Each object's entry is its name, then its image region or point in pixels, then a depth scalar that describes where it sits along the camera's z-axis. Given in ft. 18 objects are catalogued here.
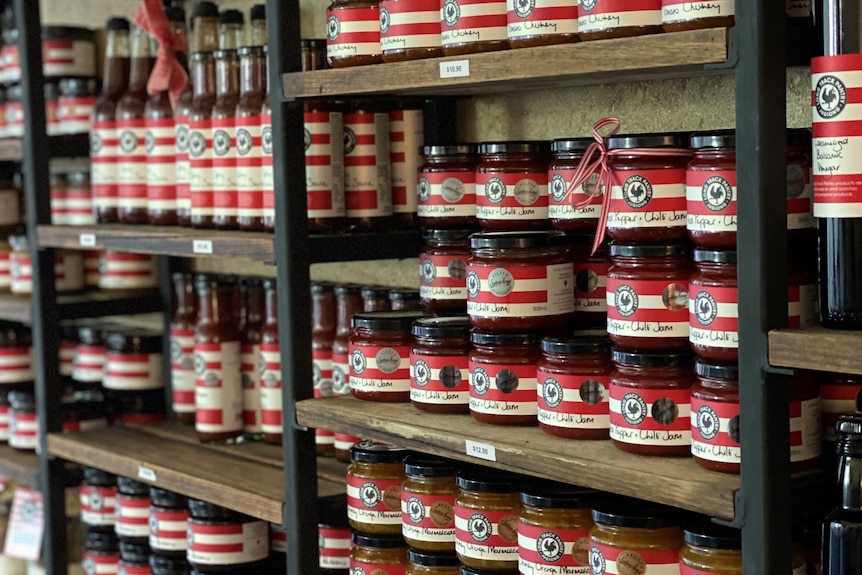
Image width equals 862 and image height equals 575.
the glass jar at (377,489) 6.06
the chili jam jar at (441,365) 5.65
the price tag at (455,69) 5.17
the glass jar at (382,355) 6.00
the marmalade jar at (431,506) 5.72
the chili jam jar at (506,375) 5.35
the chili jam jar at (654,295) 4.71
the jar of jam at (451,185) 5.94
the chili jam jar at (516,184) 5.58
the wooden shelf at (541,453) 4.40
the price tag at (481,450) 5.14
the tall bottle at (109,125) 8.52
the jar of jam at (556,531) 5.08
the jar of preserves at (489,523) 5.42
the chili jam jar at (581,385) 5.05
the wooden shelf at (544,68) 4.29
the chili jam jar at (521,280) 5.30
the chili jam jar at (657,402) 4.71
